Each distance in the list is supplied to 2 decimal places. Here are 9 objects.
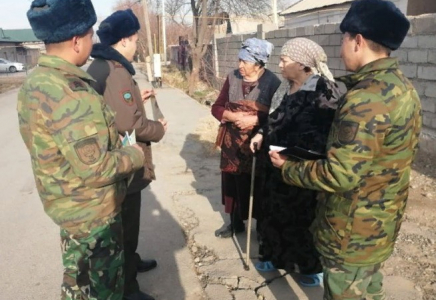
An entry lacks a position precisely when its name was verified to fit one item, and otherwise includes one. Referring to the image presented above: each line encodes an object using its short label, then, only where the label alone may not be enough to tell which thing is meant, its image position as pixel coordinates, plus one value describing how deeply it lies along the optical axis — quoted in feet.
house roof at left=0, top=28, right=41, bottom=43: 176.32
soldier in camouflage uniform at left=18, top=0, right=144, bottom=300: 5.24
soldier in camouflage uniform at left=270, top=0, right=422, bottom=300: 5.04
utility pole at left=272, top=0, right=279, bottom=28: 45.08
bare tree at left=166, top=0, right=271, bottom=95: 50.83
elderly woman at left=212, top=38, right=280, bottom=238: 10.05
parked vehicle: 110.73
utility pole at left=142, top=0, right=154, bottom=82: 60.29
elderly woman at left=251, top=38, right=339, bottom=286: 8.01
